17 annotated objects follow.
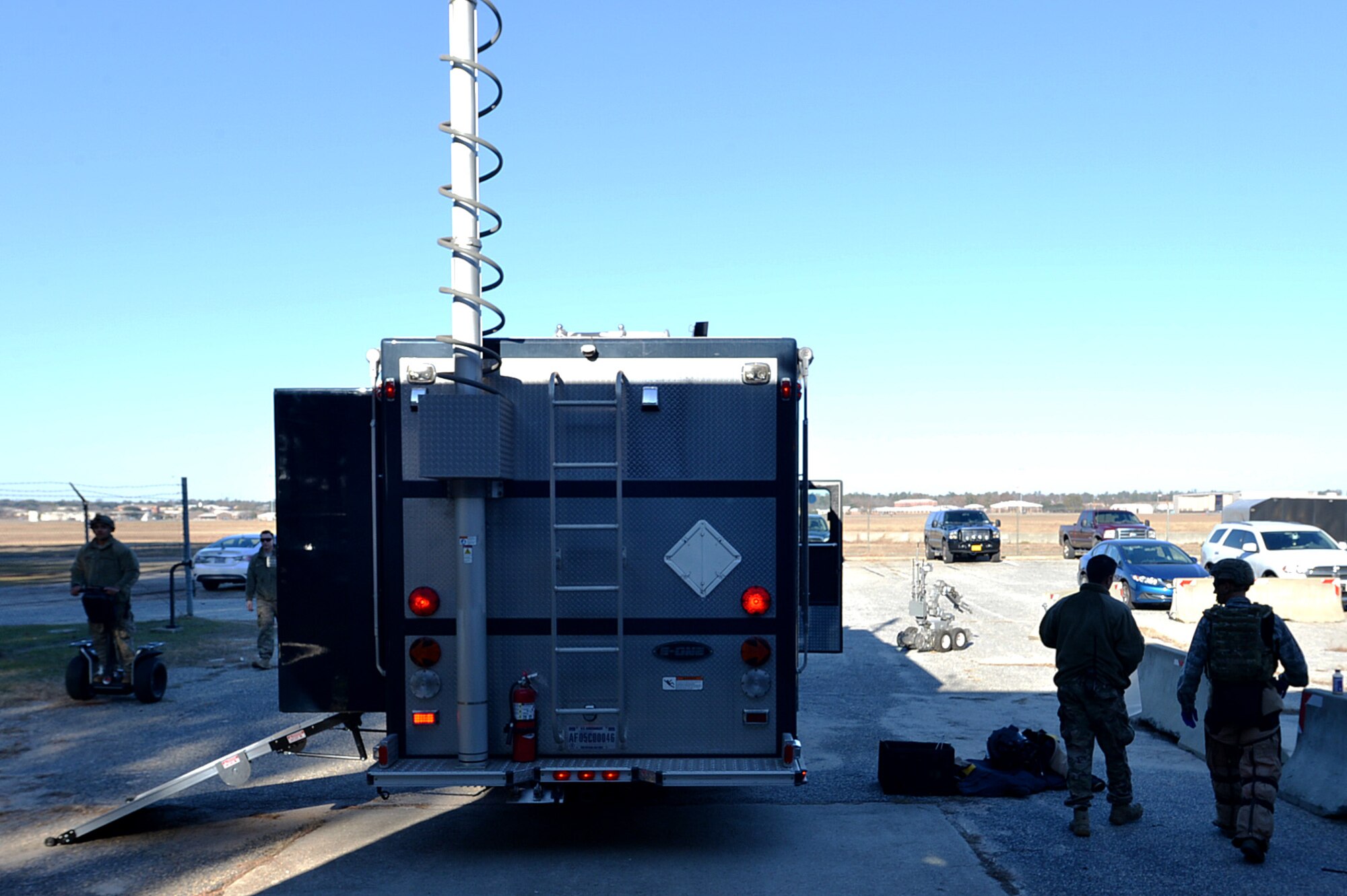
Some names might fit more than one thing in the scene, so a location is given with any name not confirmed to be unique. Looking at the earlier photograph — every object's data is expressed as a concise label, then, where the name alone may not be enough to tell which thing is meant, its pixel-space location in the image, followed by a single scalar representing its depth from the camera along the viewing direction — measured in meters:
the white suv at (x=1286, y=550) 21.44
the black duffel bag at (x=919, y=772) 7.89
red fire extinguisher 6.19
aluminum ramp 6.83
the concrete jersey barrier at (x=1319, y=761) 7.17
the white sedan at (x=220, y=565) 28.67
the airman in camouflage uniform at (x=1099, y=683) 6.95
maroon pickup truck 36.72
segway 11.84
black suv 36.47
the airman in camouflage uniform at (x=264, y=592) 14.10
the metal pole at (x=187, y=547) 17.97
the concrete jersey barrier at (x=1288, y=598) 18.58
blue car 20.56
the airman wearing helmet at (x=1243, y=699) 6.31
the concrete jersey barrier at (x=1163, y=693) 9.35
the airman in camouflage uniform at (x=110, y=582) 11.93
